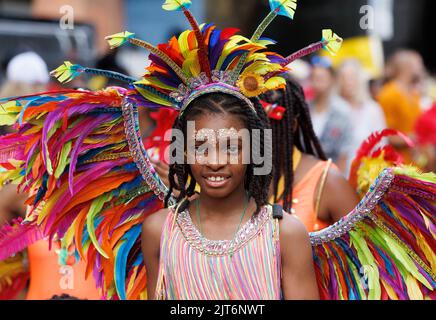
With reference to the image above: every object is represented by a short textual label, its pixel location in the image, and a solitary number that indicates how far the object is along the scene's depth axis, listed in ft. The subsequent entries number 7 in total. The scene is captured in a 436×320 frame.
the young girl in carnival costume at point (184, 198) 19.36
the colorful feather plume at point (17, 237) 23.53
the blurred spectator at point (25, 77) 37.15
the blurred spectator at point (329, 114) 47.67
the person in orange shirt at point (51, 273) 25.69
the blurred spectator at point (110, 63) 41.19
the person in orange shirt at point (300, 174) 25.55
